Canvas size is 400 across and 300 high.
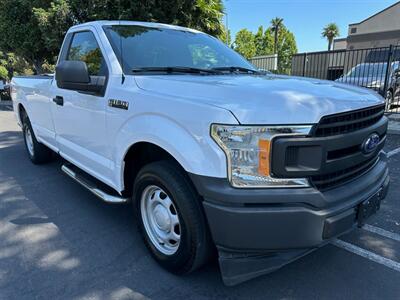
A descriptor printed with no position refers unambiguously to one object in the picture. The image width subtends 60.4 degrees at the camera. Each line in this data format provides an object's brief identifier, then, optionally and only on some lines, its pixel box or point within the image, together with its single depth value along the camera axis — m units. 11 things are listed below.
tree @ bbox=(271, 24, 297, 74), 63.06
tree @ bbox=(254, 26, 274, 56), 59.53
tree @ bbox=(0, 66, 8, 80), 33.38
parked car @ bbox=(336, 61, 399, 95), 10.43
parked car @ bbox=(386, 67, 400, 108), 10.77
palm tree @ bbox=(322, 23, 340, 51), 70.71
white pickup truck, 2.02
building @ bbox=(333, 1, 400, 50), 35.63
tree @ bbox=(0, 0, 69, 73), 14.49
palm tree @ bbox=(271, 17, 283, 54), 64.56
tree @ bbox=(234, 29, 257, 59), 54.97
